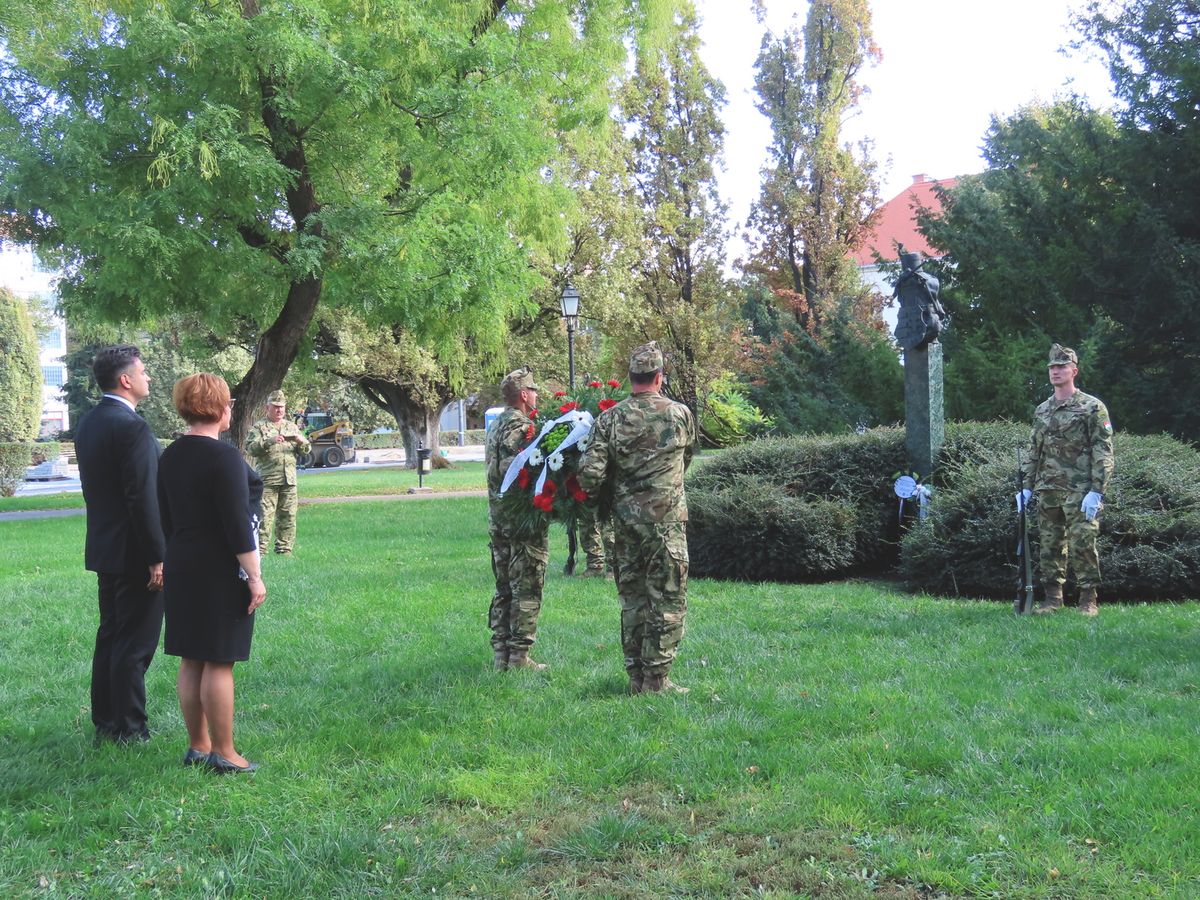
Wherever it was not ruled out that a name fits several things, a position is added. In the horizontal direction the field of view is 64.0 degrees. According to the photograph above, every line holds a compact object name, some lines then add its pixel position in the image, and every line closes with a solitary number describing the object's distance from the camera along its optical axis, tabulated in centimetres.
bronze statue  1106
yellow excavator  4603
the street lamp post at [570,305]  1964
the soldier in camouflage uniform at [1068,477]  825
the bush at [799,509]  1061
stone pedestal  1104
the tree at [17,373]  4625
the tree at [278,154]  1428
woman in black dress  479
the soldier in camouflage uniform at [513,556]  685
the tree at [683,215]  2953
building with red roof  5195
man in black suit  523
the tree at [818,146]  3025
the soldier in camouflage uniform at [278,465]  1312
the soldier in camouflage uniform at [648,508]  602
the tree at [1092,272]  1348
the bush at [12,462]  2639
